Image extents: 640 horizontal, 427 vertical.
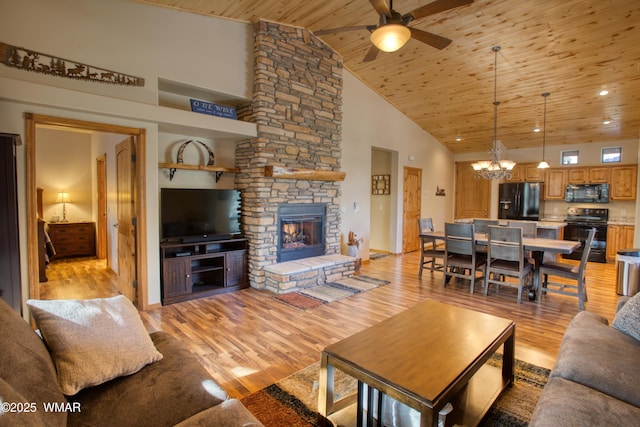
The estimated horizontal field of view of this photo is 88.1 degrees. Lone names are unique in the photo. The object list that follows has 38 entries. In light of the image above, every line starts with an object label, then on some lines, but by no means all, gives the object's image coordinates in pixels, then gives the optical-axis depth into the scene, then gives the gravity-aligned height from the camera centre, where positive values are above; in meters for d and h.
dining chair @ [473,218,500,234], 5.30 -0.36
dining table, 4.08 -0.55
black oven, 6.92 -0.54
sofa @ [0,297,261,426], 1.17 -0.86
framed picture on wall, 7.94 +0.43
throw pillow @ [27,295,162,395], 1.48 -0.68
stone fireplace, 4.71 +1.06
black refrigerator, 7.77 +0.06
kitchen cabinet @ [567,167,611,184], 7.12 +0.61
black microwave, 7.07 +0.22
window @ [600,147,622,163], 7.11 +1.05
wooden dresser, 6.66 -0.78
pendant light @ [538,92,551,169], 5.67 +1.58
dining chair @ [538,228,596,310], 3.92 -0.85
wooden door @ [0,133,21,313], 2.65 -0.21
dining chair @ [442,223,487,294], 4.62 -0.69
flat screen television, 4.22 -0.17
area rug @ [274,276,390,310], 4.23 -1.28
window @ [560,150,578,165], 7.62 +1.05
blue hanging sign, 4.29 +1.23
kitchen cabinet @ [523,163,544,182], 7.91 +0.71
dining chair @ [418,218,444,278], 5.34 -0.80
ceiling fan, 2.41 +1.37
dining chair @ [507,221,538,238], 5.17 -0.43
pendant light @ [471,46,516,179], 5.01 +0.58
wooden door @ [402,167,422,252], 7.85 -0.14
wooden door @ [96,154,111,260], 6.39 -0.13
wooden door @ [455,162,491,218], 8.97 +0.24
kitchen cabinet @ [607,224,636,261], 6.73 -0.71
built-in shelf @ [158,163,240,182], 4.26 +0.45
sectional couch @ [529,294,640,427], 1.42 -0.89
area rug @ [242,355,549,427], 2.04 -1.33
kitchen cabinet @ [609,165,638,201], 6.78 +0.42
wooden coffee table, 1.59 -0.86
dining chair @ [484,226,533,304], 4.18 -0.68
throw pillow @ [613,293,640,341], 2.11 -0.76
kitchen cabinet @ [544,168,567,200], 7.64 +0.46
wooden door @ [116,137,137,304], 4.01 -0.23
